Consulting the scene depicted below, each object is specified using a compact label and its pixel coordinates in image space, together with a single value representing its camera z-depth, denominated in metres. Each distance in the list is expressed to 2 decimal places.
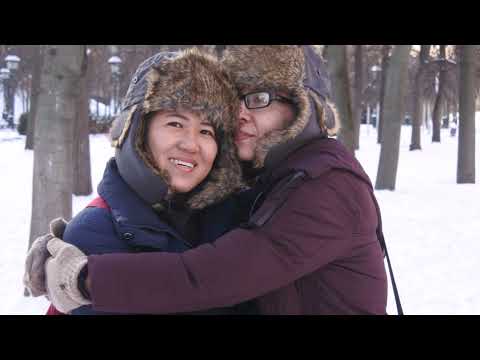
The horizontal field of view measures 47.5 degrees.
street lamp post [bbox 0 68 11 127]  34.09
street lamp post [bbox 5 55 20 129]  28.17
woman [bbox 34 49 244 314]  2.26
